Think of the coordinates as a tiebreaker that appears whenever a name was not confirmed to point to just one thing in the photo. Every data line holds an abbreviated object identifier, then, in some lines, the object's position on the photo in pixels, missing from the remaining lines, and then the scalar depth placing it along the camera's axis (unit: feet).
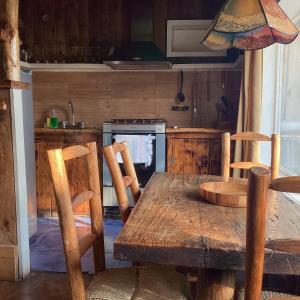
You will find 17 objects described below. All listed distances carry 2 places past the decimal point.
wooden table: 3.19
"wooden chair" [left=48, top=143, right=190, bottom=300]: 3.99
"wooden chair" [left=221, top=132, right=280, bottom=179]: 6.97
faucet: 14.06
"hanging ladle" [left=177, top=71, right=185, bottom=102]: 13.89
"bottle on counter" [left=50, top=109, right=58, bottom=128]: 13.48
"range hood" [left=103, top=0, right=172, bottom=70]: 12.23
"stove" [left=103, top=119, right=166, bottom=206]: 12.01
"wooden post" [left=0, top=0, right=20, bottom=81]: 7.88
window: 8.58
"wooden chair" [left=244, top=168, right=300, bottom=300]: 2.58
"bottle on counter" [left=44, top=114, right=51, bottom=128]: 13.65
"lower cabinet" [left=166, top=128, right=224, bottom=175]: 12.01
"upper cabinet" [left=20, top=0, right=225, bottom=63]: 13.74
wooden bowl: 4.62
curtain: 8.94
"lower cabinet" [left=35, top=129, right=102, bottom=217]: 12.34
